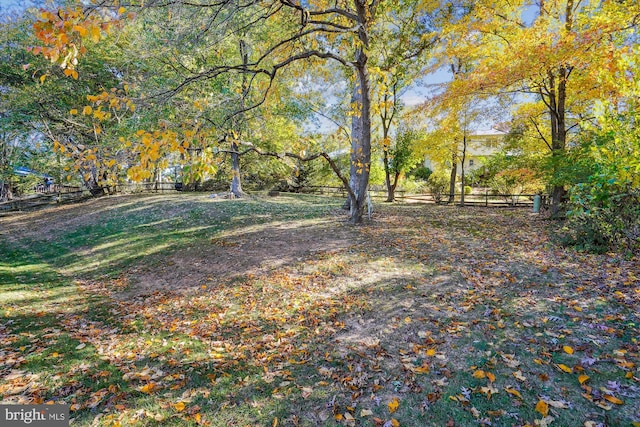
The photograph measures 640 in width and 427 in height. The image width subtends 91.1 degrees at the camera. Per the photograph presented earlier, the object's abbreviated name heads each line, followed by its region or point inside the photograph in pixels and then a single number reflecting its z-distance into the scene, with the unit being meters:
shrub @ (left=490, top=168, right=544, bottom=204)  12.88
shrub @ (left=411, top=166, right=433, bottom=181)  32.81
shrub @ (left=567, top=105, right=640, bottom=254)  4.98
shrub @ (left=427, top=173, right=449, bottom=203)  25.66
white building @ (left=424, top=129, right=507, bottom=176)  17.30
